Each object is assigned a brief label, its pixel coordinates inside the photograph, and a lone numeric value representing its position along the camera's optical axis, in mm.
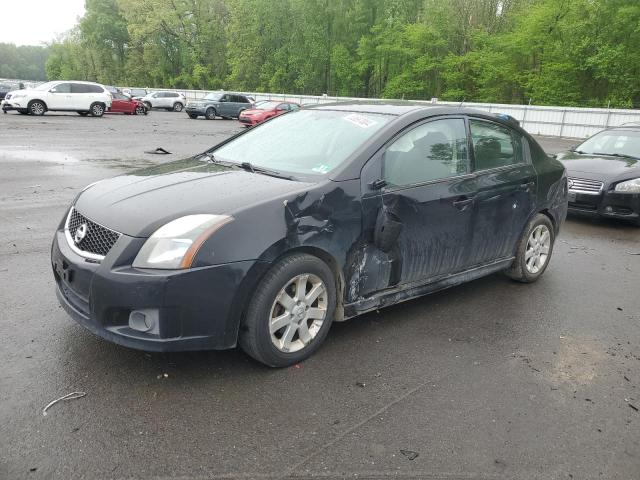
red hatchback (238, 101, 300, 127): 27812
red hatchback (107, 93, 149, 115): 32656
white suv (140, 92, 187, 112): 40688
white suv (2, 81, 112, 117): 25891
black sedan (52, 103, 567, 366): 3033
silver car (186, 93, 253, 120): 33375
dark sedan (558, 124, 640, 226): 7832
